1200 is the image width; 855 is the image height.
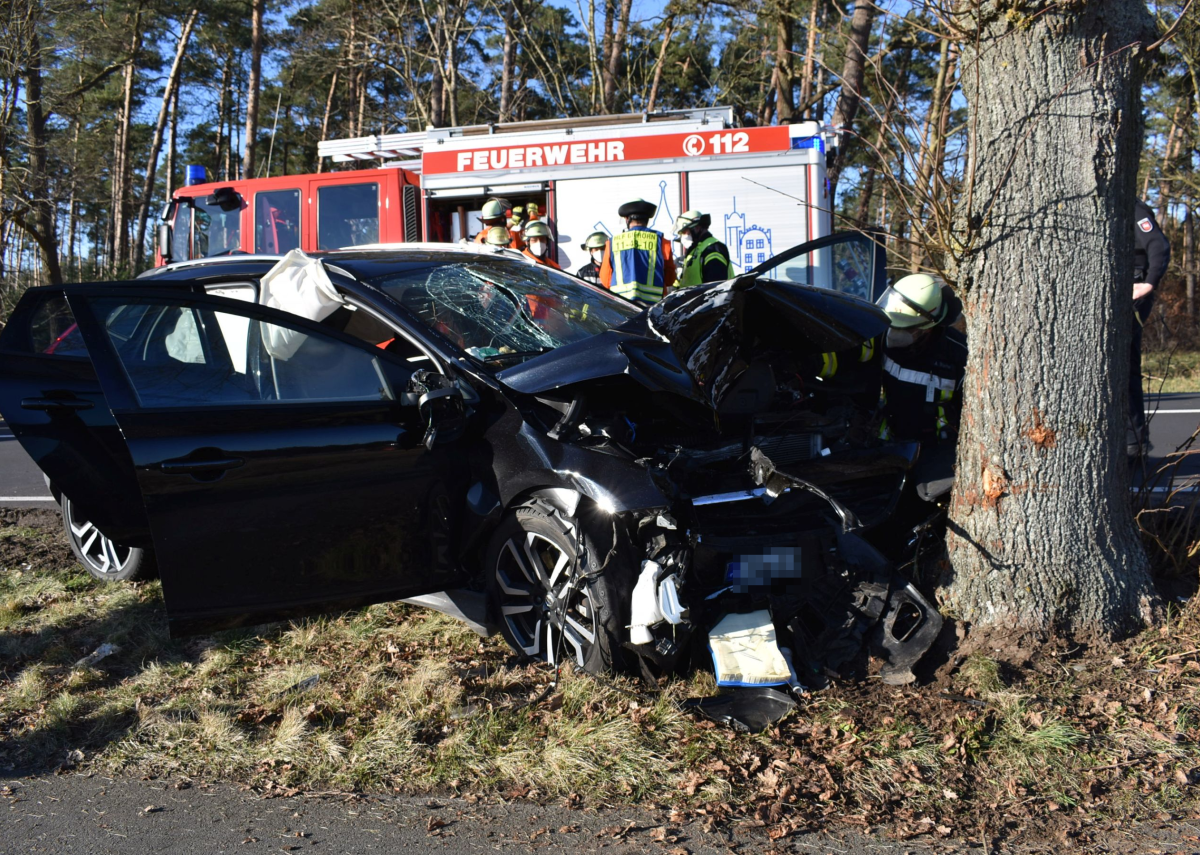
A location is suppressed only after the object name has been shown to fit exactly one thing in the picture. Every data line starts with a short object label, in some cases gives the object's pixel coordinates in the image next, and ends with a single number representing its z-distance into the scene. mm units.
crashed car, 3516
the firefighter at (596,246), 10172
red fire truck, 10016
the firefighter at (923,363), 4809
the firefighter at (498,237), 9625
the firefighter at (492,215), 10150
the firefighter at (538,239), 9508
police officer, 6207
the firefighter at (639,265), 8023
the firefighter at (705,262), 7711
